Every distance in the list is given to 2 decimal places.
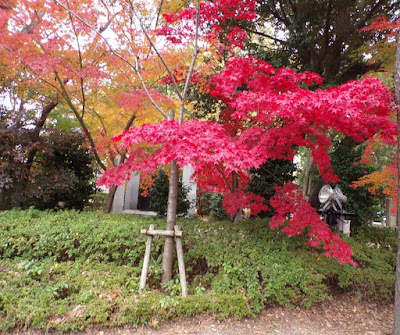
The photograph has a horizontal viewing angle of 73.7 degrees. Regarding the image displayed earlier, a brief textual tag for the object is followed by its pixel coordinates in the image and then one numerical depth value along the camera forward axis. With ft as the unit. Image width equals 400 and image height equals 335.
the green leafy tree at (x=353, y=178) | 26.43
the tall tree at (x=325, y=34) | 20.70
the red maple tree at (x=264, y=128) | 10.64
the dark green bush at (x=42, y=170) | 20.62
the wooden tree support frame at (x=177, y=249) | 12.87
